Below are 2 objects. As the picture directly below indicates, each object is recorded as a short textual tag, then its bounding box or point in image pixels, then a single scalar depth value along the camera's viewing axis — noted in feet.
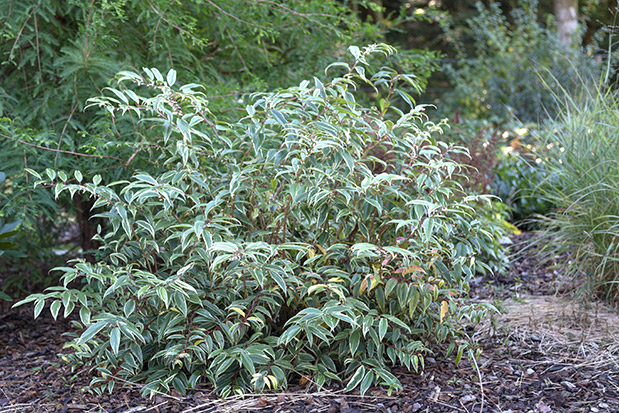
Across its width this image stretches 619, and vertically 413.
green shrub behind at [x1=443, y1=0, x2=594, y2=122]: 24.63
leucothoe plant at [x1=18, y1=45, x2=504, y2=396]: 6.57
